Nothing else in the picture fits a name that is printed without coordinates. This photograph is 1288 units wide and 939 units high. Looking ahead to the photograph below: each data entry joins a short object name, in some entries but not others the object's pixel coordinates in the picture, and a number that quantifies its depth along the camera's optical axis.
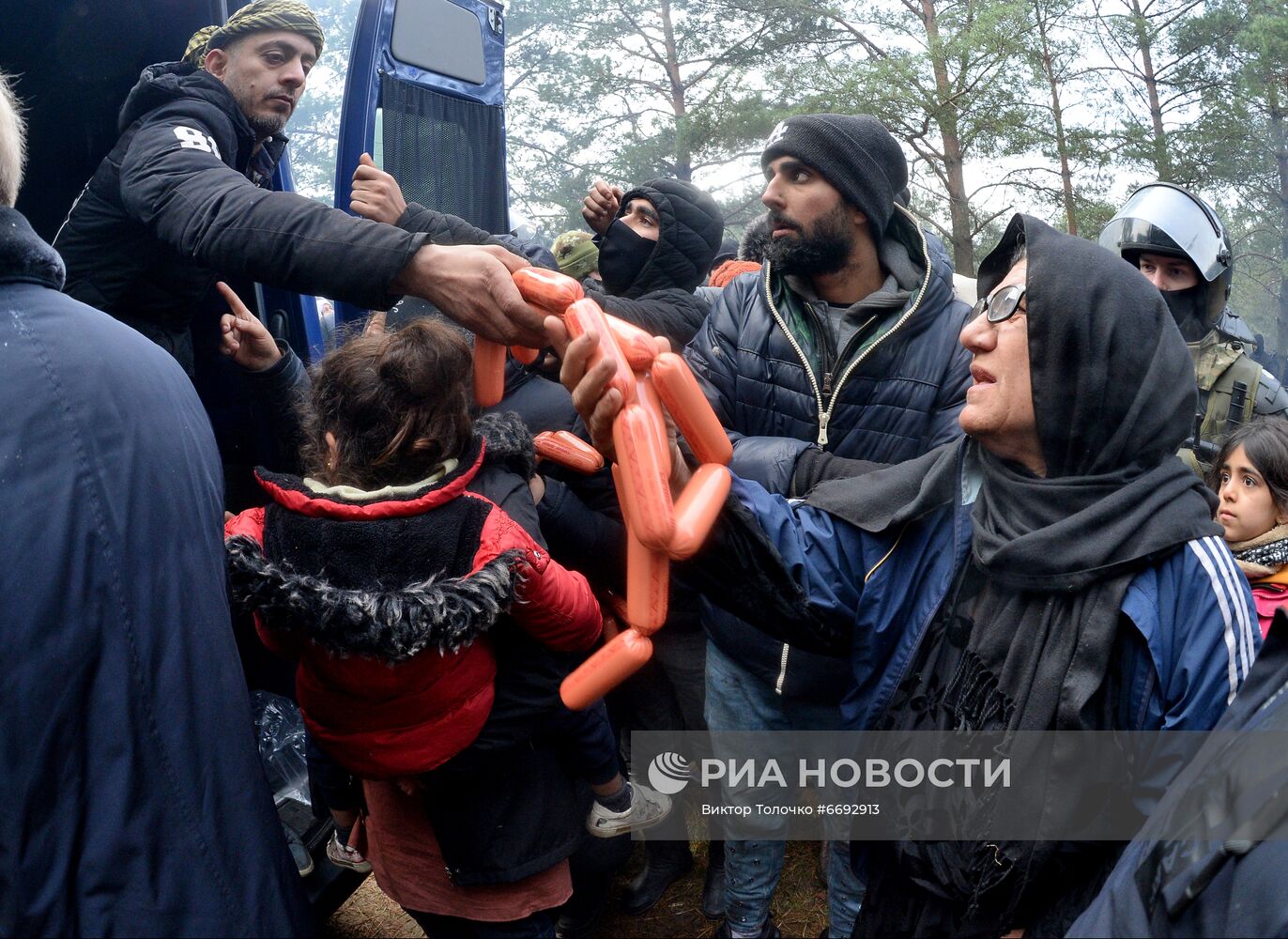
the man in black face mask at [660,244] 3.51
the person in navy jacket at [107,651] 1.23
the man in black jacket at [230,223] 1.89
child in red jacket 1.86
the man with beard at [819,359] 2.75
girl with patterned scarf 2.80
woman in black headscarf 1.62
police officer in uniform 4.21
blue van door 3.59
